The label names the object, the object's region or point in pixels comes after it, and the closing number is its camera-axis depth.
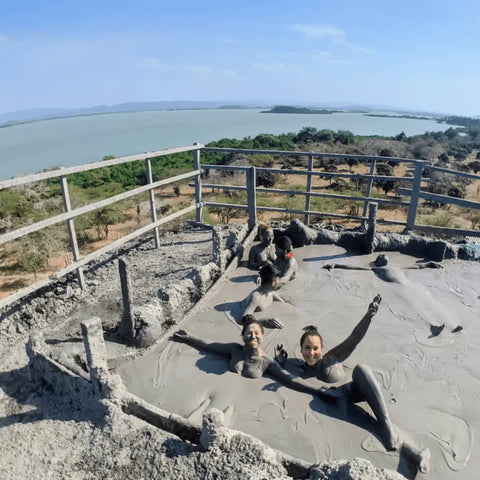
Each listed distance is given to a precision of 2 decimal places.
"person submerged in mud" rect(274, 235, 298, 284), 4.88
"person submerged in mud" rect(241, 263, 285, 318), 4.20
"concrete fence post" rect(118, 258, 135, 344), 3.51
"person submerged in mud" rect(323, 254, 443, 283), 4.93
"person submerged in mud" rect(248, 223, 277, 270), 5.18
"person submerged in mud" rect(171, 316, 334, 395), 3.11
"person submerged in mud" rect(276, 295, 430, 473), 2.56
